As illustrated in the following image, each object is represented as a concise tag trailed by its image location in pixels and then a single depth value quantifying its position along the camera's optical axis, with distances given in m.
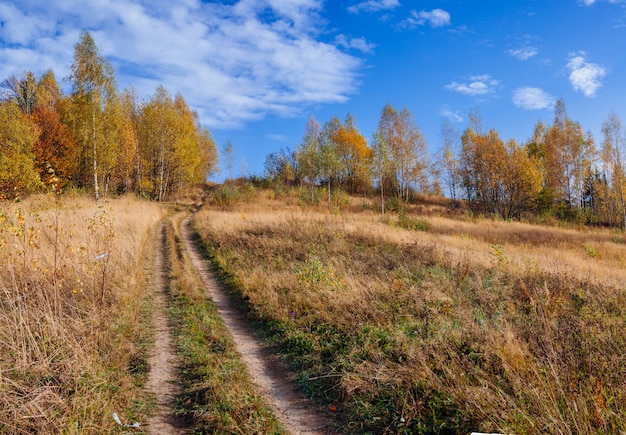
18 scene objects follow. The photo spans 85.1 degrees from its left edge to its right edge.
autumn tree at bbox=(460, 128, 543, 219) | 38.81
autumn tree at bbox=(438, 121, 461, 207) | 48.94
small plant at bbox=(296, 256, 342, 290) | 8.84
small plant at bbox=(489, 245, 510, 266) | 10.51
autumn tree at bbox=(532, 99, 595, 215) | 41.59
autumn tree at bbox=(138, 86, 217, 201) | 36.62
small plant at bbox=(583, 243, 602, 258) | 16.12
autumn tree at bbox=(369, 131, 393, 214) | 39.53
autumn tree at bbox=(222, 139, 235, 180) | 70.75
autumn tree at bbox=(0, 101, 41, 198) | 24.14
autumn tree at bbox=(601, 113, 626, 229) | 38.03
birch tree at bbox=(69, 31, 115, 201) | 27.30
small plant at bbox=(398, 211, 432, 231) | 23.00
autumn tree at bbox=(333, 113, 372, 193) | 51.03
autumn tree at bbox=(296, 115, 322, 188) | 45.12
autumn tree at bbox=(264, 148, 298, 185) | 58.03
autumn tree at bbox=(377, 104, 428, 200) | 44.28
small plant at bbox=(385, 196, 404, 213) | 39.56
